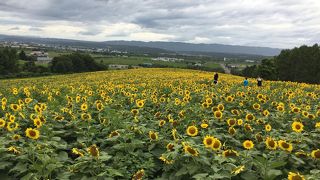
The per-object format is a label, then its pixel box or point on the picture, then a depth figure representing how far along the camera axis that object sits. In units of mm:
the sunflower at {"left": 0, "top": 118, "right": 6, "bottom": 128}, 4256
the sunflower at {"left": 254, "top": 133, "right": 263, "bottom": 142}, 4425
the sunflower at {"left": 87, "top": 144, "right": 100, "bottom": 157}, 3260
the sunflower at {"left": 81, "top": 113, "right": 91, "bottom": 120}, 5086
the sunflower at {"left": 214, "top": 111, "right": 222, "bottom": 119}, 5354
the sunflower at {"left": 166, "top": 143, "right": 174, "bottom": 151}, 3634
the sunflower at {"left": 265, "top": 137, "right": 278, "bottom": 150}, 3712
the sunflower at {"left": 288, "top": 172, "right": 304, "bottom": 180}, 2759
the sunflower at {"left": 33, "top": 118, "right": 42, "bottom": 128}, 4250
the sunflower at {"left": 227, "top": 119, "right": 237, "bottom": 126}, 4804
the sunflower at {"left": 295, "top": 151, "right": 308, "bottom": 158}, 3755
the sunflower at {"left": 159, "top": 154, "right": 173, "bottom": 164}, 3420
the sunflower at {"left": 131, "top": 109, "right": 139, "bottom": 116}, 5764
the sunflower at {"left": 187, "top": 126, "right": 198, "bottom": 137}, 4165
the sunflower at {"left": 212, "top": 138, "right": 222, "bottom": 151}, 3548
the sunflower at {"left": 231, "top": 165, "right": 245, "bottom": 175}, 2881
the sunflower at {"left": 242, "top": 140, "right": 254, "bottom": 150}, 3723
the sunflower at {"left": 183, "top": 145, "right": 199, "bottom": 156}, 3252
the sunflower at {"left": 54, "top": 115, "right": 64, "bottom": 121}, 5096
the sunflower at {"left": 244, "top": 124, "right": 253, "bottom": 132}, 4852
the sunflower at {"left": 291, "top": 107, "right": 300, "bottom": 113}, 5890
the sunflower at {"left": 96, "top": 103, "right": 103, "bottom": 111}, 5836
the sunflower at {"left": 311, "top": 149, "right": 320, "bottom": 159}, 3580
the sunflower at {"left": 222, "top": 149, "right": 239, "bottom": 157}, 3452
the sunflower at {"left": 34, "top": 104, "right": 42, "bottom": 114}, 5065
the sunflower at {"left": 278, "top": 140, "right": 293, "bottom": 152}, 3666
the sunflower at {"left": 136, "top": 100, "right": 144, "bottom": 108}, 6317
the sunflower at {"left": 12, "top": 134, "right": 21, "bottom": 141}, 3893
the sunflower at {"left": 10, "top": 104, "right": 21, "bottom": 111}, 5182
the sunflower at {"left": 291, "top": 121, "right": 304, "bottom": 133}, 4344
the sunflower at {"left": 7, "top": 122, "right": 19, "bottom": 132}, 4215
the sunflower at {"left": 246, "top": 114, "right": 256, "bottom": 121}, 5289
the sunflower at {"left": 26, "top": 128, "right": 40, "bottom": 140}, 3754
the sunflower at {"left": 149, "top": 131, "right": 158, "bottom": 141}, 4154
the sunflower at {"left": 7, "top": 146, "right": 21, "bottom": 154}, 3429
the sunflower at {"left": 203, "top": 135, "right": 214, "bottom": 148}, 3562
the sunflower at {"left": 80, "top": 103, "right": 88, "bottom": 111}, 5607
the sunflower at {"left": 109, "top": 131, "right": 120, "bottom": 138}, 4344
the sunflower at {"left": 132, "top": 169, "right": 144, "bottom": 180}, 2982
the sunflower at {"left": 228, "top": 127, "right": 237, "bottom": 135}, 4678
